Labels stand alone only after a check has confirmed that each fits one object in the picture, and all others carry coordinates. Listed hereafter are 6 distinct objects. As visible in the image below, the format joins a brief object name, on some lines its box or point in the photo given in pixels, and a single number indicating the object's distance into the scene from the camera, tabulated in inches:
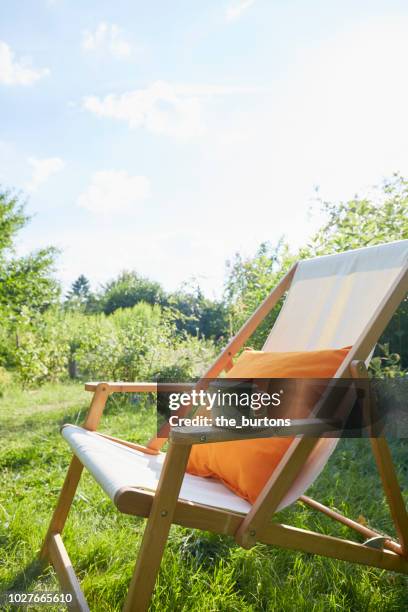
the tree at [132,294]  916.6
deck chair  45.9
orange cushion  60.9
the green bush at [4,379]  266.1
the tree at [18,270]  230.7
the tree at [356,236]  142.3
